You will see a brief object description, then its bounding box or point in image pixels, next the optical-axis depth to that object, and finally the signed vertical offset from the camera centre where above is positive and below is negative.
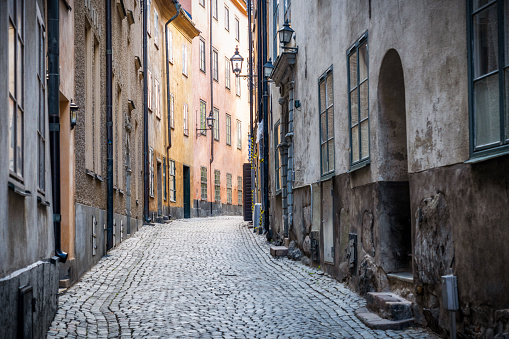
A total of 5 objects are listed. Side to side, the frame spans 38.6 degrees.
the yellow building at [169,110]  24.98 +3.77
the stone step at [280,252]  14.42 -0.94
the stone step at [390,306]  7.12 -1.04
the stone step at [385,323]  6.98 -1.17
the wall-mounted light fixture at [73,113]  9.83 +1.31
